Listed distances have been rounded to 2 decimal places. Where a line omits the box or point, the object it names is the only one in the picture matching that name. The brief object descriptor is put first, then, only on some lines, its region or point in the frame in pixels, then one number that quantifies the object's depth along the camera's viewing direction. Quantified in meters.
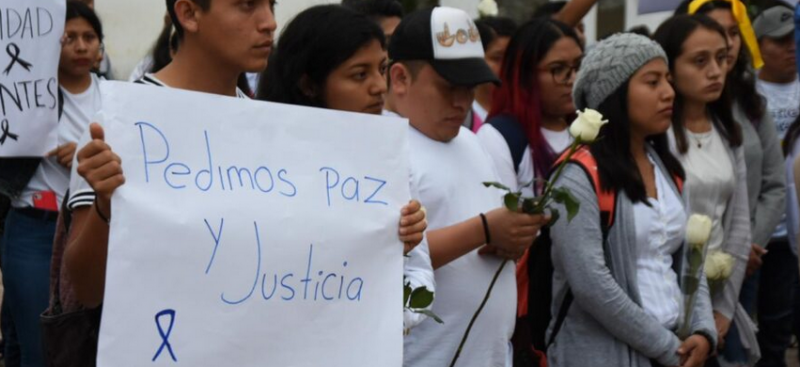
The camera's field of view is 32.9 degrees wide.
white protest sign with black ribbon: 4.75
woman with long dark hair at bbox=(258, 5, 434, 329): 3.52
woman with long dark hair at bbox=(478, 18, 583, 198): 5.23
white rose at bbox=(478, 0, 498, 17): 7.16
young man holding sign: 2.93
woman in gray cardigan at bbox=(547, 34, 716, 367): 4.45
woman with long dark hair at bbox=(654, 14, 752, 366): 5.20
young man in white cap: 3.94
